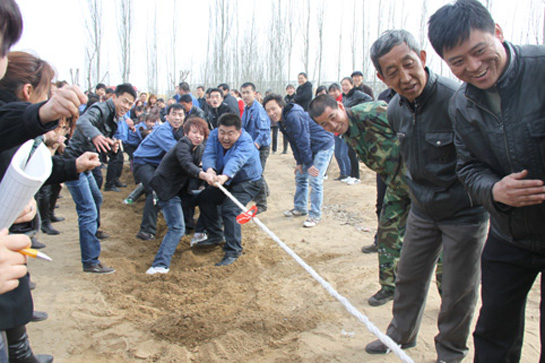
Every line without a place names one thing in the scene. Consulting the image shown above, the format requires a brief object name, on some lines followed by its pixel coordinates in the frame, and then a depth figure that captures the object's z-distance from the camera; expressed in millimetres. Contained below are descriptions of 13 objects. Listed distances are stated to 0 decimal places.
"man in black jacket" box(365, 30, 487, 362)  2285
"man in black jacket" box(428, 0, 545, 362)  1595
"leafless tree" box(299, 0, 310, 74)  19859
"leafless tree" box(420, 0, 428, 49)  15435
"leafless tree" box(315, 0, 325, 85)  19484
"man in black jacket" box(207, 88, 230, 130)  8188
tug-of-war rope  1487
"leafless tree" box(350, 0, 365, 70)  19248
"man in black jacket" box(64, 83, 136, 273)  4223
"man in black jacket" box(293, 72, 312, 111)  10359
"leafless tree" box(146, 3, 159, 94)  24312
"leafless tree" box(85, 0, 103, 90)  16812
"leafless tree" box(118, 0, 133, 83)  18188
